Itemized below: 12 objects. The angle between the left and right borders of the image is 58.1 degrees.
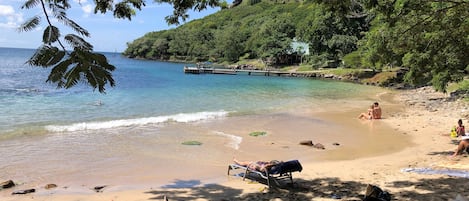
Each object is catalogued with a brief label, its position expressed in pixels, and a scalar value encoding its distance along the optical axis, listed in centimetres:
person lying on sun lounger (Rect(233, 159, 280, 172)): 903
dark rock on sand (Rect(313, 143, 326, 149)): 1408
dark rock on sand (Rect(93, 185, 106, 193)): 941
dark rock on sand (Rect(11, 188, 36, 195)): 922
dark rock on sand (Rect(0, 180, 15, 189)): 959
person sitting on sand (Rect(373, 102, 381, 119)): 2062
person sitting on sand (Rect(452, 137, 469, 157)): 1118
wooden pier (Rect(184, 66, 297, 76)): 6519
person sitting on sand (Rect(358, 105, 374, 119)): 2062
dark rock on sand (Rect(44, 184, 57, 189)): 968
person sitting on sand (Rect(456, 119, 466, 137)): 1427
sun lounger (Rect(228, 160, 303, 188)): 892
